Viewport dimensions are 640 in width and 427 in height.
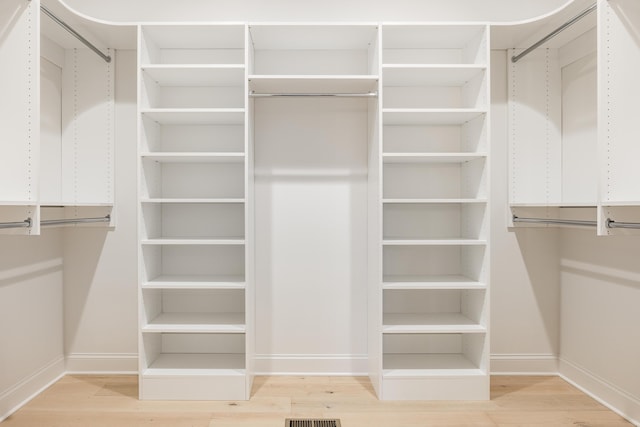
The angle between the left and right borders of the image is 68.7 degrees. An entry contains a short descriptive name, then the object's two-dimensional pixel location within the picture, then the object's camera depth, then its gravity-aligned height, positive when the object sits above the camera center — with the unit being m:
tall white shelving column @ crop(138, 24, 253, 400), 2.88 +0.00
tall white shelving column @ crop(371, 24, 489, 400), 2.85 -0.04
